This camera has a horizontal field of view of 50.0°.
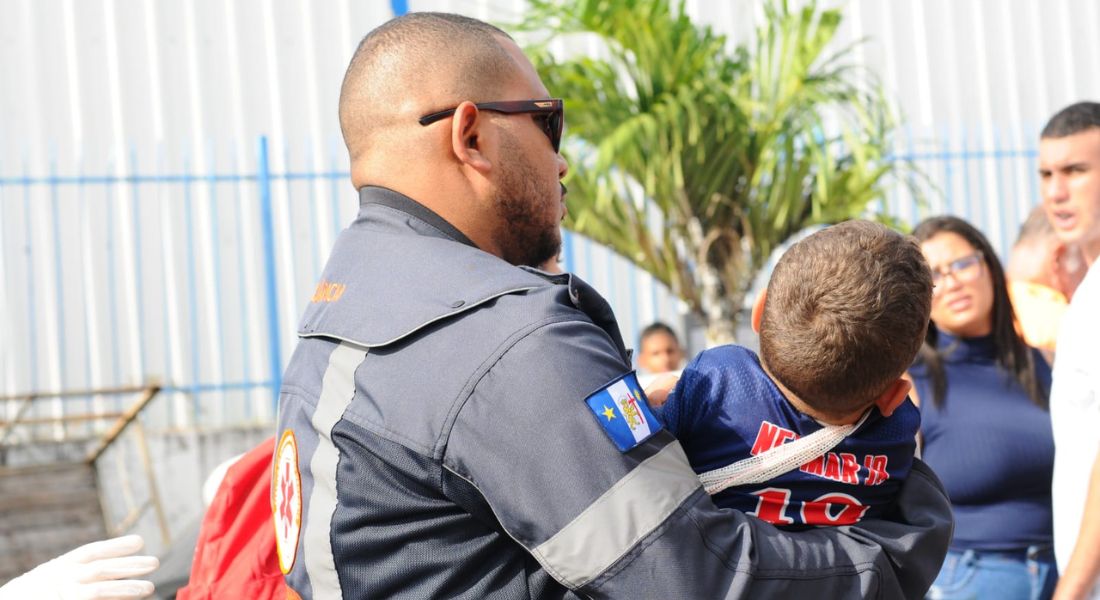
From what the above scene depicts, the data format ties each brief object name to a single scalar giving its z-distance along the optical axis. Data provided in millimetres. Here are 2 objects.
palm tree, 5637
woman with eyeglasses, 2932
